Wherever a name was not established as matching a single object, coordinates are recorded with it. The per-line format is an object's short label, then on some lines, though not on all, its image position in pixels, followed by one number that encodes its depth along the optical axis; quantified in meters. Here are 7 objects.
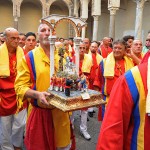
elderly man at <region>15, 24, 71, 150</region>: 2.38
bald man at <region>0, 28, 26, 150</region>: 3.29
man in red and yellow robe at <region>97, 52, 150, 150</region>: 1.18
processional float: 2.03
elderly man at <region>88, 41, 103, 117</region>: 5.10
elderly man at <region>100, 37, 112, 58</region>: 6.81
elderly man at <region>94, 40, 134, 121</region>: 3.50
